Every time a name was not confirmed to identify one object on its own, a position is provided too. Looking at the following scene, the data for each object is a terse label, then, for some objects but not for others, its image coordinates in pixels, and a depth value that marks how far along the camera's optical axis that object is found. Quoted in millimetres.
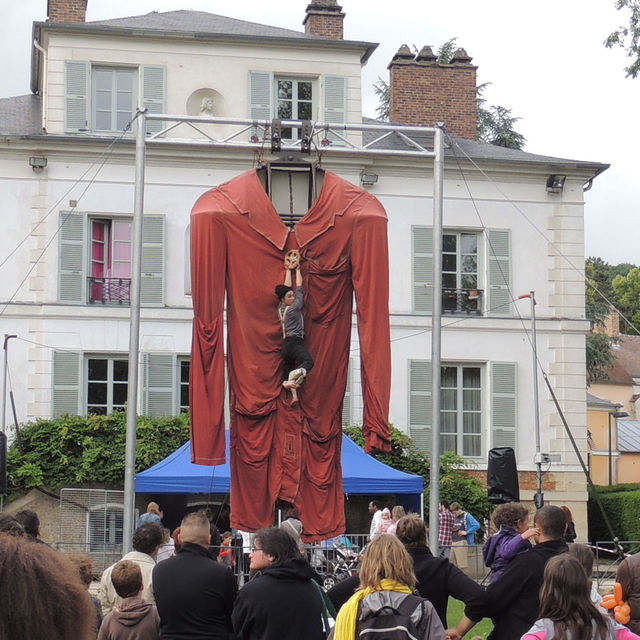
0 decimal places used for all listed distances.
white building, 24594
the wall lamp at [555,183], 26609
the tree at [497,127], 43531
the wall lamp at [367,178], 25844
